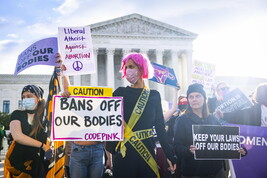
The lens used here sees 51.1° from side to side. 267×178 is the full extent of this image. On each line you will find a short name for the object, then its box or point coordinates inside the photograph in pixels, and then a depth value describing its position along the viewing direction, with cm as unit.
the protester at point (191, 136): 359
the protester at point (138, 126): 303
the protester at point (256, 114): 431
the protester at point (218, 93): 742
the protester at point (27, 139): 378
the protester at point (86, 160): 382
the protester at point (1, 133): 1159
